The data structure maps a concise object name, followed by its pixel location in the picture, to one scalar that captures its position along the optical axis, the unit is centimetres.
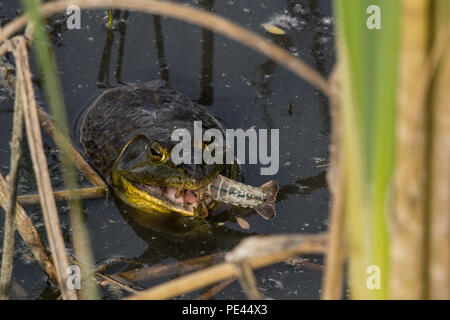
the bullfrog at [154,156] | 190
